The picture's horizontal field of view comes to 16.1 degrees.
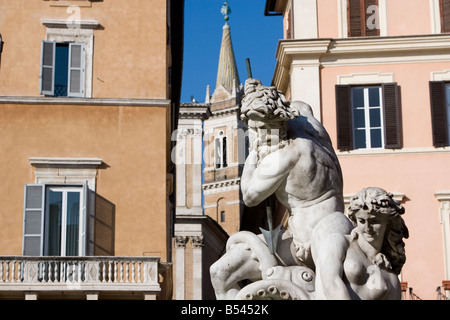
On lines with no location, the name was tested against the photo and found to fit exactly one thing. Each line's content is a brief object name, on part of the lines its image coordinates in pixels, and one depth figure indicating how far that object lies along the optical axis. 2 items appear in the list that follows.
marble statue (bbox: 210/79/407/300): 9.73
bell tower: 160.72
